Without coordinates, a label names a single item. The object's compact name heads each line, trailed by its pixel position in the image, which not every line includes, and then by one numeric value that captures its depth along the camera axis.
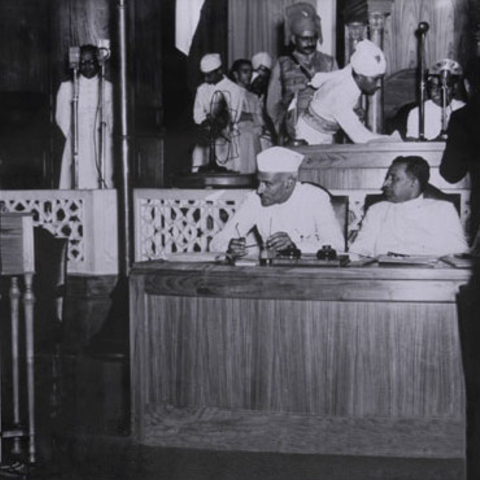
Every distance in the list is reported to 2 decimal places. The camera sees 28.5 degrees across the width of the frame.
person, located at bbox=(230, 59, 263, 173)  9.40
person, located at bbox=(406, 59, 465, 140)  8.66
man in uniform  7.81
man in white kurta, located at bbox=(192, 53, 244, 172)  9.12
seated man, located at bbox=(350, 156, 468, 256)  5.34
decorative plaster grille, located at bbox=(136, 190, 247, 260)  7.00
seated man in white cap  5.06
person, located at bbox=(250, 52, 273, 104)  10.23
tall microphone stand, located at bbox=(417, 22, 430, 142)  7.63
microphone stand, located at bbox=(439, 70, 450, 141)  6.92
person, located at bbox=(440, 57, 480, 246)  5.26
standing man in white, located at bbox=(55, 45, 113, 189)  9.40
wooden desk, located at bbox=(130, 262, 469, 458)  3.82
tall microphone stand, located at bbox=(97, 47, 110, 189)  9.19
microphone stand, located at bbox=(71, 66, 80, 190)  8.31
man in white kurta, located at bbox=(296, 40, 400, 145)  6.47
